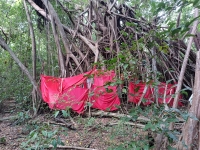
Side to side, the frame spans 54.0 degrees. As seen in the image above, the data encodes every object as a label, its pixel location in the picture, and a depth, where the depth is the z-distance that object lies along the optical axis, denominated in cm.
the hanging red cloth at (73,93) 361
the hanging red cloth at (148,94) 375
